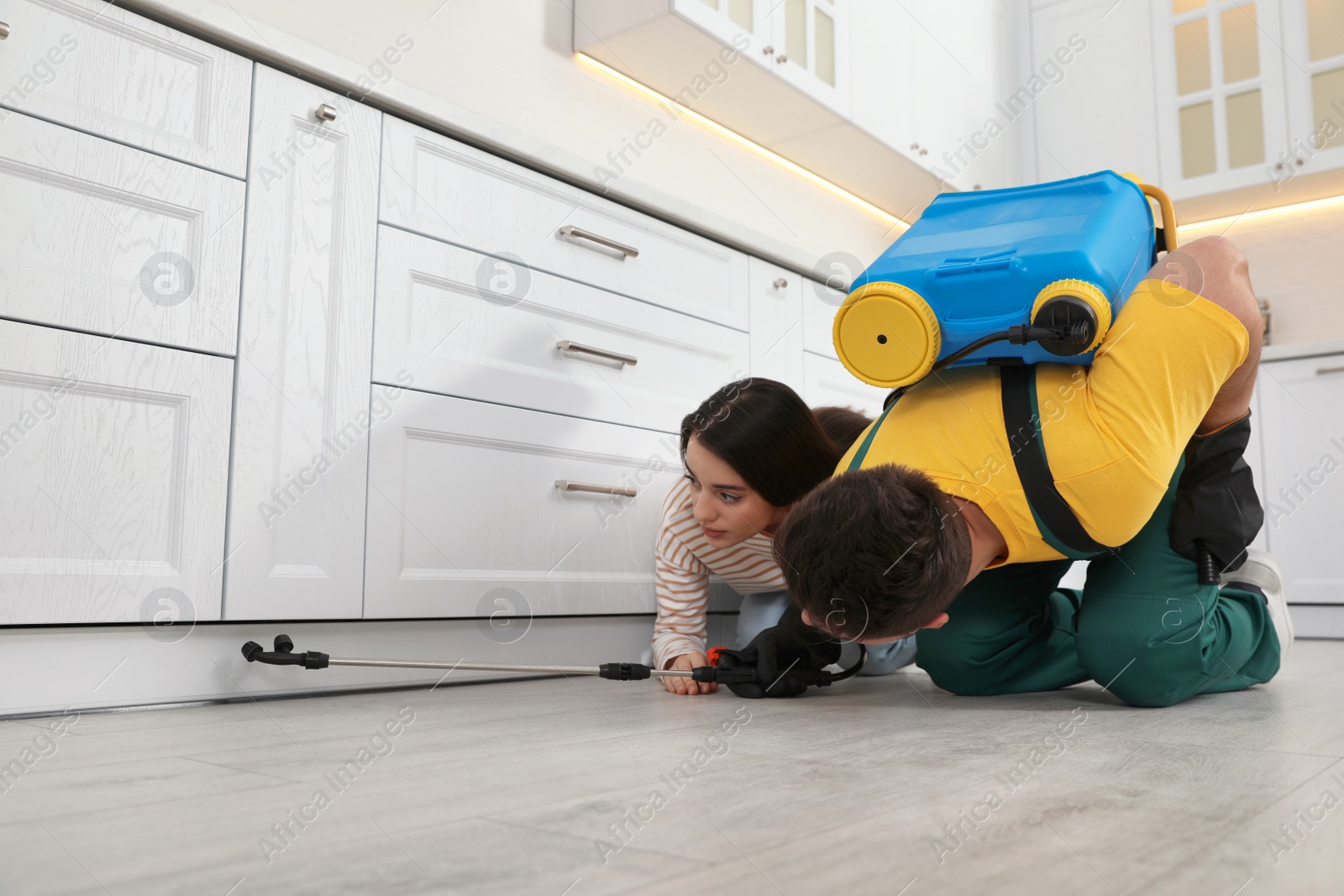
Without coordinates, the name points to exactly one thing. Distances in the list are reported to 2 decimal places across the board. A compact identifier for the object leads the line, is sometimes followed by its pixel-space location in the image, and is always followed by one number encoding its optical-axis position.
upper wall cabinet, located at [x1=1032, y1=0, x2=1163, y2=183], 3.44
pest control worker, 0.97
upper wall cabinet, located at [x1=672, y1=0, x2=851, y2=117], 2.23
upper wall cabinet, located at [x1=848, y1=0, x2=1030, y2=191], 2.85
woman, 1.38
